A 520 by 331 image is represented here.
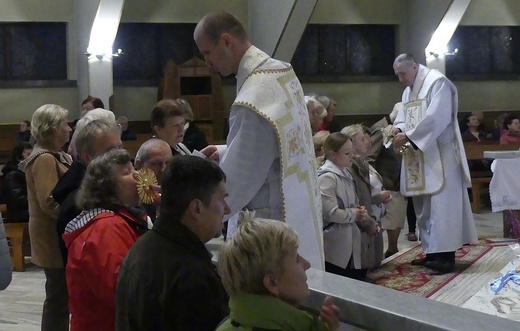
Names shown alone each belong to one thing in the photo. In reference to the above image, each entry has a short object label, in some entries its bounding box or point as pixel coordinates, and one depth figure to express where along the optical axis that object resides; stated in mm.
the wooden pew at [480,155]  12266
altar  8188
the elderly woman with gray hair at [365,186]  6375
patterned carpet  6480
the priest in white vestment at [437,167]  6941
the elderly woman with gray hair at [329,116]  7031
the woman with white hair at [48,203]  4383
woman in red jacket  2982
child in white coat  5914
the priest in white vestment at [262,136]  3439
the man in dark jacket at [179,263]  2229
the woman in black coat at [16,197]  8523
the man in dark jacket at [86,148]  3828
